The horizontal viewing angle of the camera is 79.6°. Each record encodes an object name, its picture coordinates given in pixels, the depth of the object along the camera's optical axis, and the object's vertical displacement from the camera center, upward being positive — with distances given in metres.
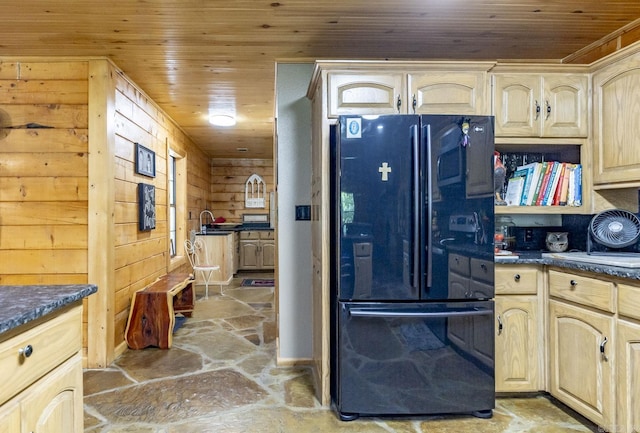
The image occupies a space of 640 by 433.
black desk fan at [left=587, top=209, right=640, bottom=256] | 2.22 -0.08
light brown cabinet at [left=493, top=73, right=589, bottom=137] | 2.42 +0.72
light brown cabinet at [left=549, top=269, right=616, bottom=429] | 1.88 -0.67
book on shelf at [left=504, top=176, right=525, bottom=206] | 2.54 +0.18
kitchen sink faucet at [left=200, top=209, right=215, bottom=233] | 6.60 +0.01
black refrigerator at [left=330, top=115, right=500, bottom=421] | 2.06 -0.23
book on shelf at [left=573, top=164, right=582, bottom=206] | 2.46 +0.21
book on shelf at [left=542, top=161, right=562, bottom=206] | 2.48 +0.22
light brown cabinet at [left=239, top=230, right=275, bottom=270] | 7.22 -0.57
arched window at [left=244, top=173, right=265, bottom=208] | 7.86 +0.58
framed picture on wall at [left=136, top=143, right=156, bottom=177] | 3.49 +0.57
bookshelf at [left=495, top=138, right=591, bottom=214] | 2.44 +0.41
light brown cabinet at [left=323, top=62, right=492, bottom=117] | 2.25 +0.77
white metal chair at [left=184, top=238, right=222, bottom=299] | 5.68 -0.55
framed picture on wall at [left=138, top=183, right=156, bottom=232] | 3.55 +0.12
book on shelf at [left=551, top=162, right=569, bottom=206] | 2.48 +0.22
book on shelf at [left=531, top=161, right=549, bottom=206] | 2.50 +0.23
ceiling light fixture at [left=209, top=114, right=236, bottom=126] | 4.31 +1.13
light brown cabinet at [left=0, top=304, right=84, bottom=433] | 1.01 -0.47
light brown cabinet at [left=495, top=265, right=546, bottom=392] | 2.26 -0.65
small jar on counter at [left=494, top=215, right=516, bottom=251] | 2.70 -0.10
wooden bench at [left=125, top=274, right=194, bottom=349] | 3.24 -0.85
